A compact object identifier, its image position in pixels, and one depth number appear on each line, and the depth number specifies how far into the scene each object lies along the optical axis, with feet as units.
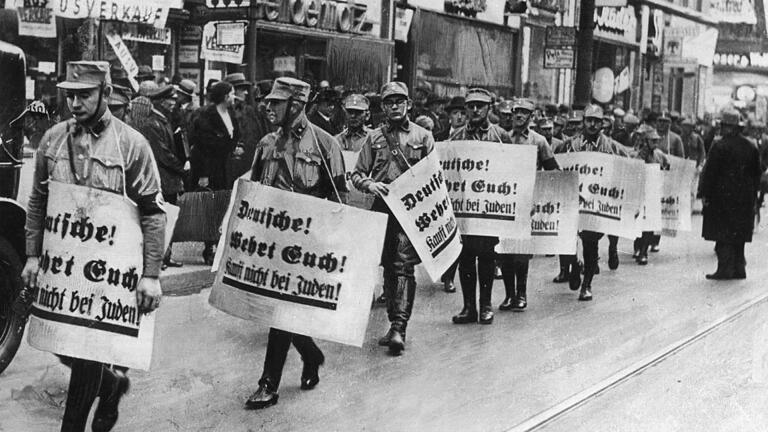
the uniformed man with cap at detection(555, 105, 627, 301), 36.68
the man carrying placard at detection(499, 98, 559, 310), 33.45
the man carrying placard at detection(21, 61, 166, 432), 16.88
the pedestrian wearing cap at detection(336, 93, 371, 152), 37.45
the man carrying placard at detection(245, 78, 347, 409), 22.47
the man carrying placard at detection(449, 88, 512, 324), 30.60
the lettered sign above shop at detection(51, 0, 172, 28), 46.24
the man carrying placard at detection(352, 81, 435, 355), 27.14
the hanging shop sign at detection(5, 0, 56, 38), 46.39
